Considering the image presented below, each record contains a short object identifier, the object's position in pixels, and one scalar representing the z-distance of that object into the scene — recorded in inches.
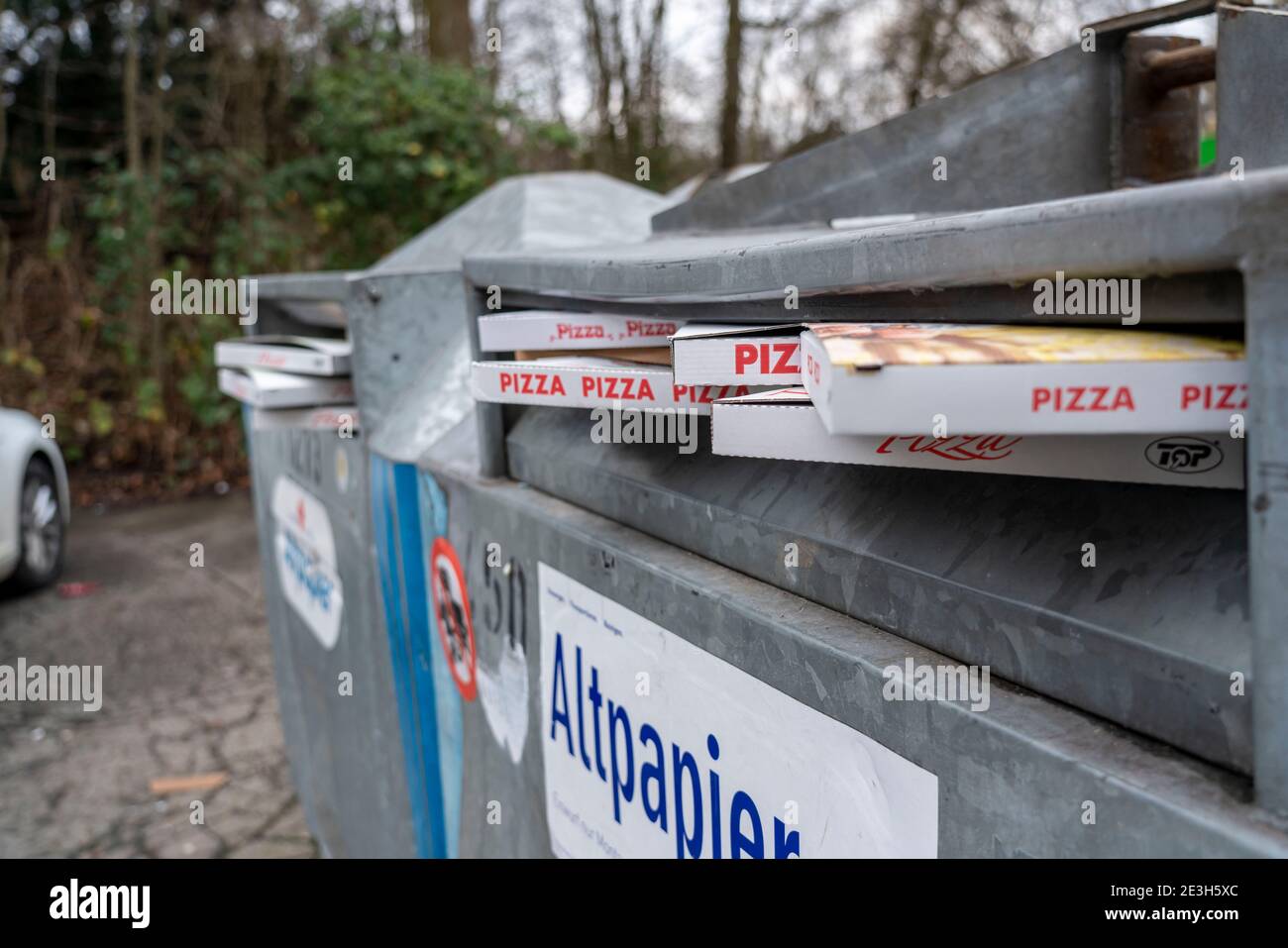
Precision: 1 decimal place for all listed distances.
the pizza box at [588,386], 55.7
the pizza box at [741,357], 44.7
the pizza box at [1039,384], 31.4
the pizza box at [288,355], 108.0
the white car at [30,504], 247.8
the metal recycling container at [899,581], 32.7
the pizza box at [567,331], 65.6
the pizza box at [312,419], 106.7
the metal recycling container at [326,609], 107.6
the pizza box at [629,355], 64.6
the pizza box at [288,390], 106.0
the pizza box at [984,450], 35.4
